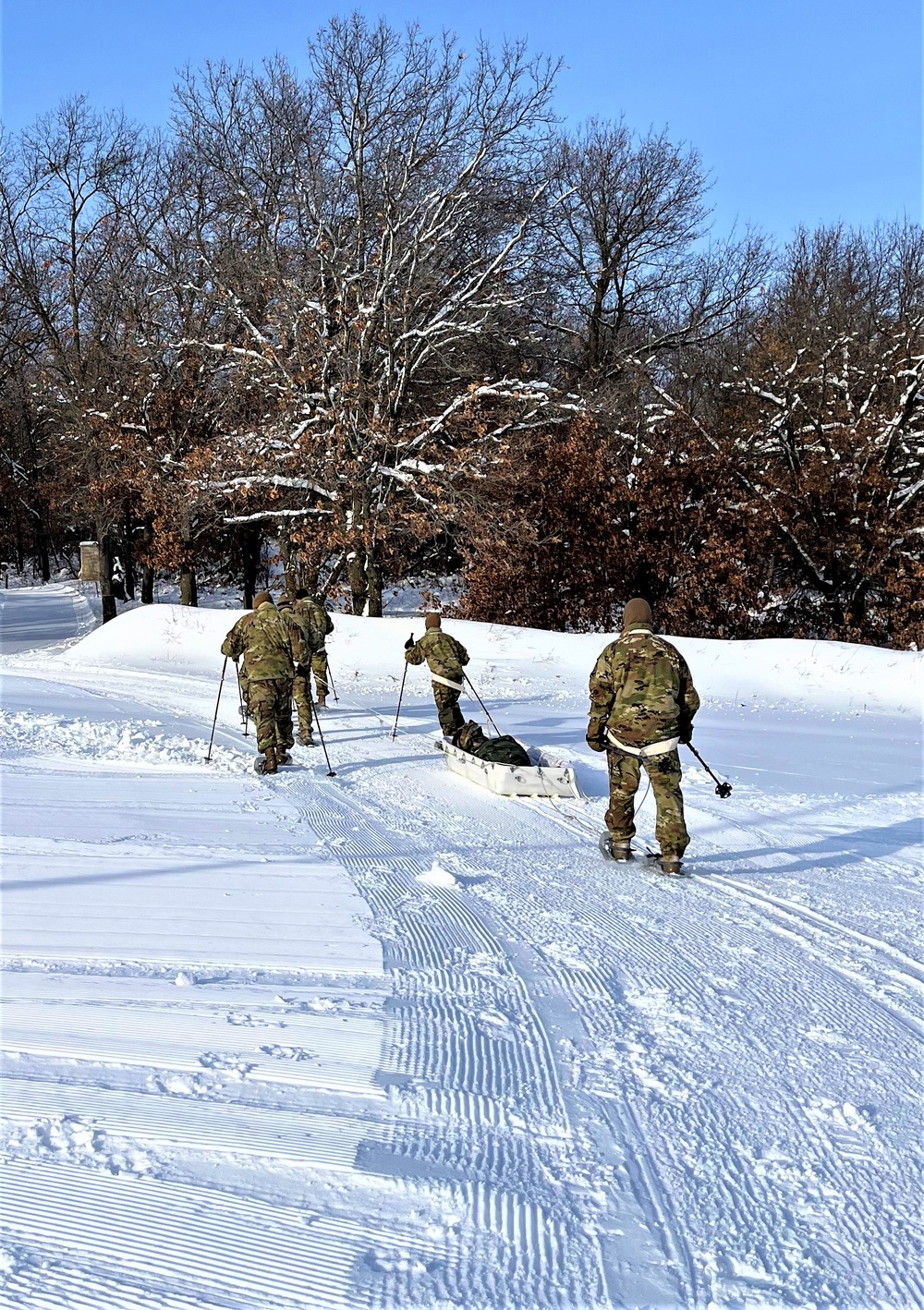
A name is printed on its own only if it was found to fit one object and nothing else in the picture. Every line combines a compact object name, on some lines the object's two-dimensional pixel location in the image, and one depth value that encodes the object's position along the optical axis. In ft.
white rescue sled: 34.19
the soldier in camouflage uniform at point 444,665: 41.75
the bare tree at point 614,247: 110.11
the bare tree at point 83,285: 96.94
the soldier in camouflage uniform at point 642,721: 25.63
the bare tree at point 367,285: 77.97
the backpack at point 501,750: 35.09
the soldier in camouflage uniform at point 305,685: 42.03
